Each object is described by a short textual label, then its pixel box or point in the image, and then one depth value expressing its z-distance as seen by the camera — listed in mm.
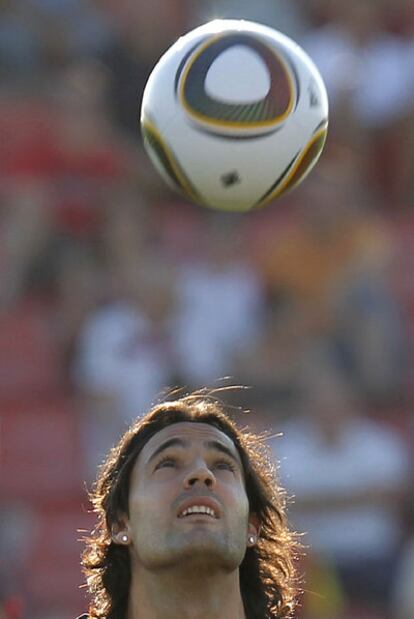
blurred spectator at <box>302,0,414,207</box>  20187
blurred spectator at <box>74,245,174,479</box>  17516
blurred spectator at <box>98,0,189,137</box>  19984
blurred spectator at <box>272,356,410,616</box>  16953
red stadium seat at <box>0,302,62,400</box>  18547
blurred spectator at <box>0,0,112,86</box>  21000
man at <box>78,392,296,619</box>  10086
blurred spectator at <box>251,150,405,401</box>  17937
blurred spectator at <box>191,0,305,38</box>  21578
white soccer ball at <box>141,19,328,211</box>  11211
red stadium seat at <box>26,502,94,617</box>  16625
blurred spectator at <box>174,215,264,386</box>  17937
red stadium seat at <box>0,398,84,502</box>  17734
